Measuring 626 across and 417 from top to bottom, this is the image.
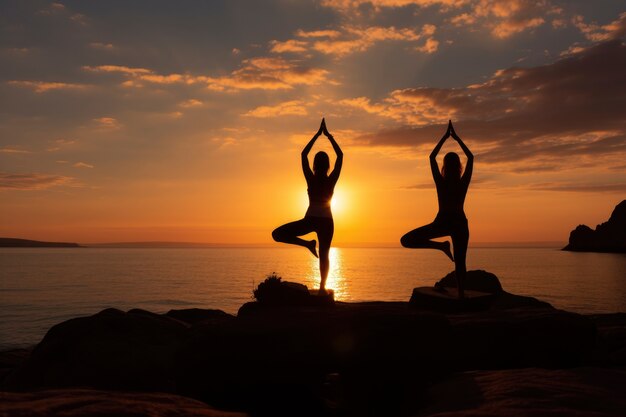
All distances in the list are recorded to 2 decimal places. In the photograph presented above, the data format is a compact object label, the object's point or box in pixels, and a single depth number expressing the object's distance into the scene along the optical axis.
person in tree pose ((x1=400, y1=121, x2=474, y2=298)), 10.88
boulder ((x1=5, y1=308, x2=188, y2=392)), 10.47
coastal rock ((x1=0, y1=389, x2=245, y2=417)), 4.30
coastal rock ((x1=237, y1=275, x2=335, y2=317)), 10.24
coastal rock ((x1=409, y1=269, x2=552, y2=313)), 11.70
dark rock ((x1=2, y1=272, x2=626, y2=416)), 8.09
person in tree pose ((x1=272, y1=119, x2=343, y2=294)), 10.66
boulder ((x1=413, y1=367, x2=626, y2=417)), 4.98
